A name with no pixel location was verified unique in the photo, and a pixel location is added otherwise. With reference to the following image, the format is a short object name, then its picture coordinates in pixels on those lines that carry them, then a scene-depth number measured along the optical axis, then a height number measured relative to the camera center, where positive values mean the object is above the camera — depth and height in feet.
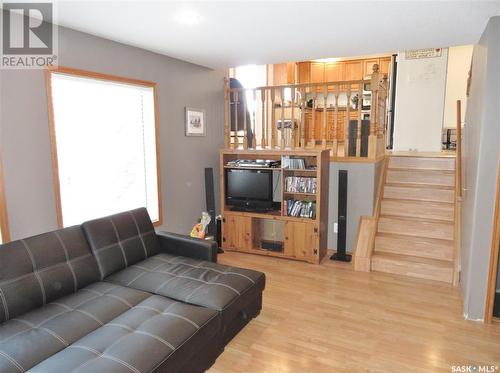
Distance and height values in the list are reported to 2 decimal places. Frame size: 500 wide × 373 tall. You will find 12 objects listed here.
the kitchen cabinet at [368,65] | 24.30 +5.59
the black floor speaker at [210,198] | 15.16 -2.29
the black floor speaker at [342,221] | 13.74 -3.04
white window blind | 9.89 +0.02
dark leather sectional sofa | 5.76 -3.33
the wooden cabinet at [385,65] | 23.84 +5.48
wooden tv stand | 13.71 -3.13
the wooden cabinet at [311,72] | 25.70 +5.41
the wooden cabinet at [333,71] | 25.45 +5.36
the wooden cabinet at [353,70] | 24.97 +5.37
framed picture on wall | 14.48 +0.95
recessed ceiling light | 8.50 +3.19
